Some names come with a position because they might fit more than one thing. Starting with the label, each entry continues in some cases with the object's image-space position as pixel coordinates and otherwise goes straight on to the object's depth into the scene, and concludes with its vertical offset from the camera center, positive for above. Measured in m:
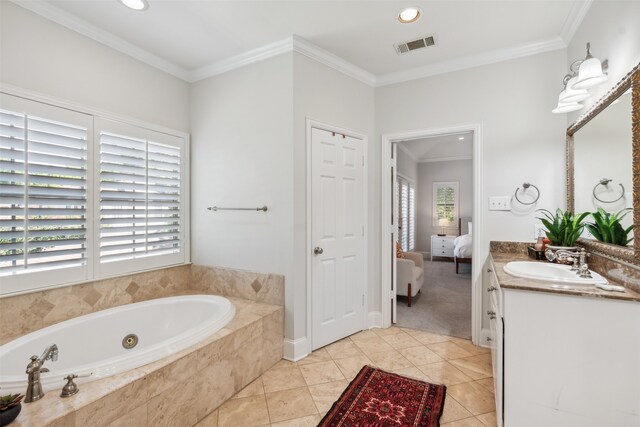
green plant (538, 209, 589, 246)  2.02 -0.10
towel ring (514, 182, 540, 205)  2.49 +0.21
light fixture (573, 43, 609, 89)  1.67 +0.79
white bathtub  1.44 -0.78
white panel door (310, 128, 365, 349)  2.62 -0.22
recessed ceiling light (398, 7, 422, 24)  2.08 +1.42
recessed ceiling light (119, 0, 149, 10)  1.98 +1.41
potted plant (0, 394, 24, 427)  1.09 -0.73
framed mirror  1.42 +0.31
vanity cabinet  1.28 -0.65
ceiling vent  2.44 +1.42
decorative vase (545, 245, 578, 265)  1.95 -0.24
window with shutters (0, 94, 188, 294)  1.88 +0.12
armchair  3.71 -0.82
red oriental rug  1.74 -1.20
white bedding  5.68 -0.66
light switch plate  2.58 +0.09
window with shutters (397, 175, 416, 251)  6.48 +0.01
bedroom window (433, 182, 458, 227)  7.49 +0.29
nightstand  6.97 -0.77
